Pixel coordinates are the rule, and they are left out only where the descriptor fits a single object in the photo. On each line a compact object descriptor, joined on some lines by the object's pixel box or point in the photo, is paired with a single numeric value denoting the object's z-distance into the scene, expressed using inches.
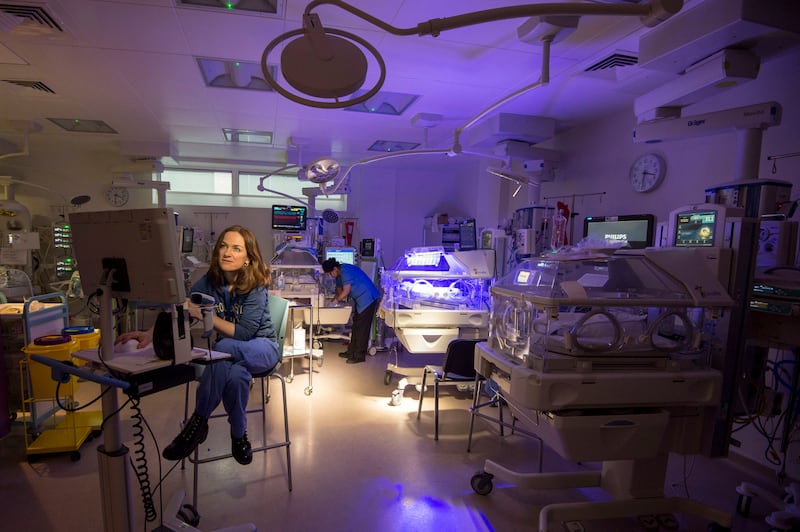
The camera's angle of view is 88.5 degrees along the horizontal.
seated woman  86.4
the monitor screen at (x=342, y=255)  227.1
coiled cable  71.6
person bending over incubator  189.5
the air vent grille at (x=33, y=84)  151.1
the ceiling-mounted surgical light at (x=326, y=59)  53.5
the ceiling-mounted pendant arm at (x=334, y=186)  177.9
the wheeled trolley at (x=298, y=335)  173.6
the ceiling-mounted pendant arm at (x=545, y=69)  89.7
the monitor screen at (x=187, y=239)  232.1
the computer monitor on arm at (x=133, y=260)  58.7
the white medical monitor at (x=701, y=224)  83.8
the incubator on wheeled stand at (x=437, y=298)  144.2
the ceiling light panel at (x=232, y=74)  138.4
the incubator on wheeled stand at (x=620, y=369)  72.6
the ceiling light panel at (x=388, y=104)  162.4
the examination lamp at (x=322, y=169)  166.4
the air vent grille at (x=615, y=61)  121.4
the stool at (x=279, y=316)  103.0
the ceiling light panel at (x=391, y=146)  242.3
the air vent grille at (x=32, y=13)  100.4
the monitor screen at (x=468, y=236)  251.0
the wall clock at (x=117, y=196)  263.1
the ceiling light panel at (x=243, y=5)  99.5
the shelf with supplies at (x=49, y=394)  107.3
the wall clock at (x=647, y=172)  151.0
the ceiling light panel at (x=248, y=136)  221.7
